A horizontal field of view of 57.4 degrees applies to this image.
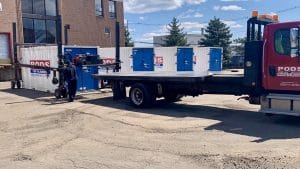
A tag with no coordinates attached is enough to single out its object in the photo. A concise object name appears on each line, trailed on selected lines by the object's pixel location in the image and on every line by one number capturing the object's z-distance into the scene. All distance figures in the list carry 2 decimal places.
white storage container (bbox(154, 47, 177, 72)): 16.95
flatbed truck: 6.61
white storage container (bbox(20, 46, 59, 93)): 12.70
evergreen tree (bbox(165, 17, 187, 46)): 38.94
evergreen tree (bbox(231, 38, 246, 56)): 36.78
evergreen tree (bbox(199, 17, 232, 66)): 35.29
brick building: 20.76
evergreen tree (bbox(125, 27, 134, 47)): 40.41
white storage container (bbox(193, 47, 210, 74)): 18.23
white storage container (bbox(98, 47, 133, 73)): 16.34
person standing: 10.58
